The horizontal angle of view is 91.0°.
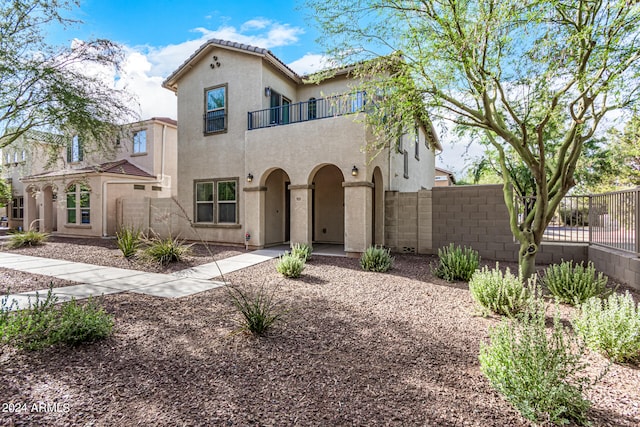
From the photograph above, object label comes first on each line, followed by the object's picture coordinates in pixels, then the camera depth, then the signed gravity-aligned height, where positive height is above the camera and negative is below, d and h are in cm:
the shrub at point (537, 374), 240 -136
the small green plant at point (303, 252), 862 -128
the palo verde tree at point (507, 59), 481 +261
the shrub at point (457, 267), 712 -136
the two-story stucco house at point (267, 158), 1029 +185
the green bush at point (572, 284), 523 -133
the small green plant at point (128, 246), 948 -117
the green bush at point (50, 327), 336 -136
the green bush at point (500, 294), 479 -135
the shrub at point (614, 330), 335 -135
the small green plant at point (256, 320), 401 -147
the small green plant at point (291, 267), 750 -142
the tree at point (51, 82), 643 +280
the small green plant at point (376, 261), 830 -142
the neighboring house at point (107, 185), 1600 +123
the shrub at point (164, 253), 879 -128
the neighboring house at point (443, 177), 3158 +308
